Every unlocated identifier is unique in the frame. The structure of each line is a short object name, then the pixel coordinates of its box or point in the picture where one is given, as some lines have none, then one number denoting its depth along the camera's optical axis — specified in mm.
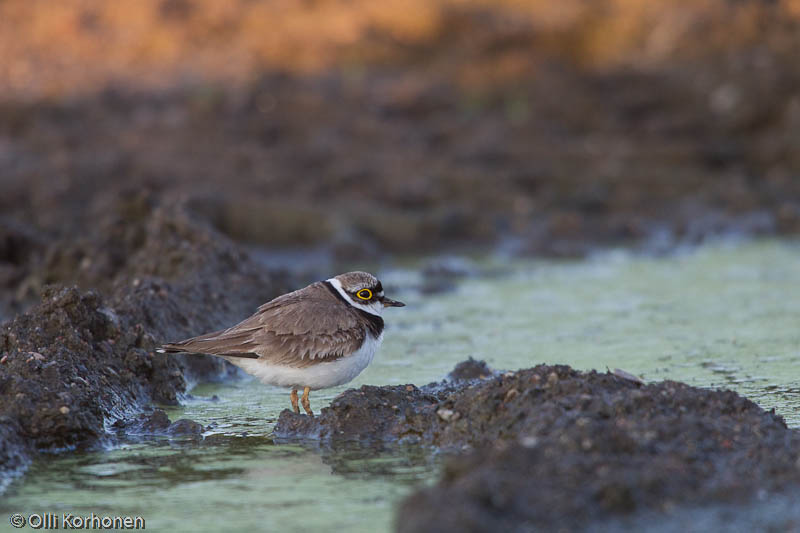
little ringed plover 13406
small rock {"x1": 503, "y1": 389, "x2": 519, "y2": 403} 11656
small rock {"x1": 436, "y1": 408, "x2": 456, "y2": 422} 12135
